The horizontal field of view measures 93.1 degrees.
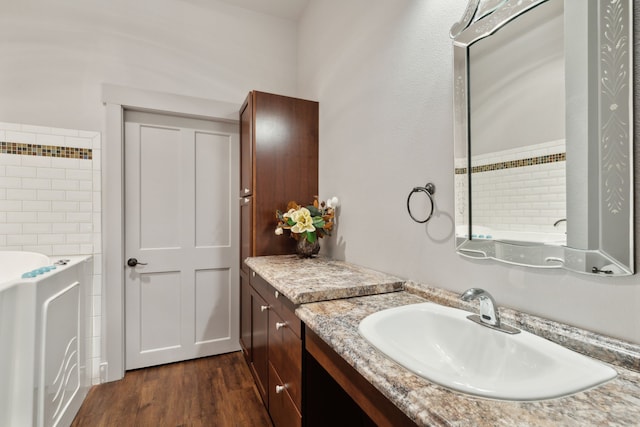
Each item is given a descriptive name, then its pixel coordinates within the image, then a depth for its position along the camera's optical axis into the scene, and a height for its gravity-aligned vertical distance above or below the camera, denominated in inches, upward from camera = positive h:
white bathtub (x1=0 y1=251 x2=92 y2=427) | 52.2 -24.6
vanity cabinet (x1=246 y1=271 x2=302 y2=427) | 48.5 -27.1
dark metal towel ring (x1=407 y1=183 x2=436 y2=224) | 50.8 +3.9
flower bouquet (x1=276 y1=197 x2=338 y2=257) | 76.2 -2.5
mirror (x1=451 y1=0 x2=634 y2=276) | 29.4 +9.3
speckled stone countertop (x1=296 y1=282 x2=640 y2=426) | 20.3 -13.8
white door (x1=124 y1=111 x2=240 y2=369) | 94.0 -8.3
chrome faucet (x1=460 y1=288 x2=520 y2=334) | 35.1 -11.4
